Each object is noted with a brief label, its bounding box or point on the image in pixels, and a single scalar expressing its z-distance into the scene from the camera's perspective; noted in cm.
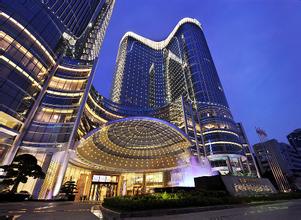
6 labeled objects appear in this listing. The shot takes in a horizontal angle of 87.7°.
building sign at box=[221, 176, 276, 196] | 2216
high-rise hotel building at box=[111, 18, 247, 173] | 7150
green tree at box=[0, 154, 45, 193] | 2036
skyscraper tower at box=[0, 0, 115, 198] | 2803
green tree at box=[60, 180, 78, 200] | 2869
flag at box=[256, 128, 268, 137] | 5301
